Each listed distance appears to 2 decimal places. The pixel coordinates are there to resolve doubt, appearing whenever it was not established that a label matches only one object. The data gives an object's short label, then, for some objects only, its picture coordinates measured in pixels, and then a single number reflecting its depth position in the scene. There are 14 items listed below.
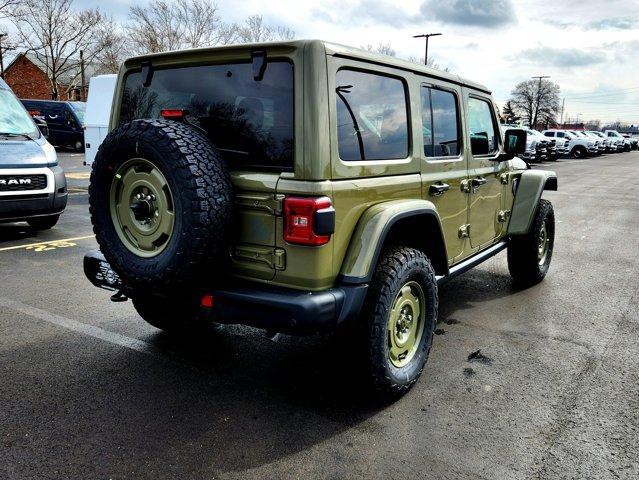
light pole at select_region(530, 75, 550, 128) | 84.81
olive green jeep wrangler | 2.70
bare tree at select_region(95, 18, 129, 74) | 47.38
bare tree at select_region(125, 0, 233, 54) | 43.06
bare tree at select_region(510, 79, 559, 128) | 86.25
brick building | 56.53
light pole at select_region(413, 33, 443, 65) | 42.06
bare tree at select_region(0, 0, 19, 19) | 37.21
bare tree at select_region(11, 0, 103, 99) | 44.00
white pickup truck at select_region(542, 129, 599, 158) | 36.16
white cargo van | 13.16
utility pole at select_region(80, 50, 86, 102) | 46.87
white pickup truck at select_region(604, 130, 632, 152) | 47.03
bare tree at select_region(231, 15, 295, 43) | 42.65
